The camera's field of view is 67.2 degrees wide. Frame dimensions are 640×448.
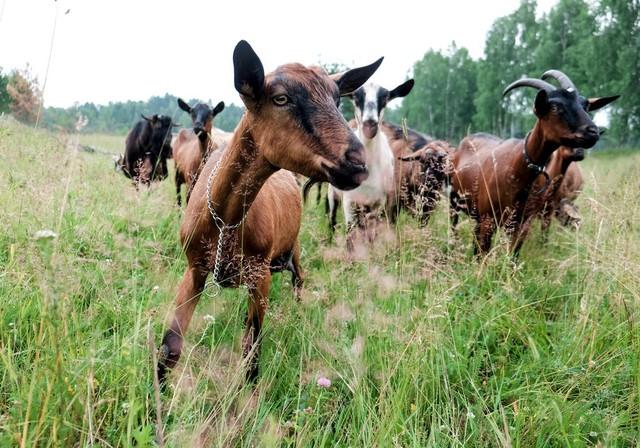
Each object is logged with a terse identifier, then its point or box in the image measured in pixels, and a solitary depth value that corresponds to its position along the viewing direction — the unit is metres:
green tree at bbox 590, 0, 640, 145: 29.45
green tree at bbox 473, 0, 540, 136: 39.97
